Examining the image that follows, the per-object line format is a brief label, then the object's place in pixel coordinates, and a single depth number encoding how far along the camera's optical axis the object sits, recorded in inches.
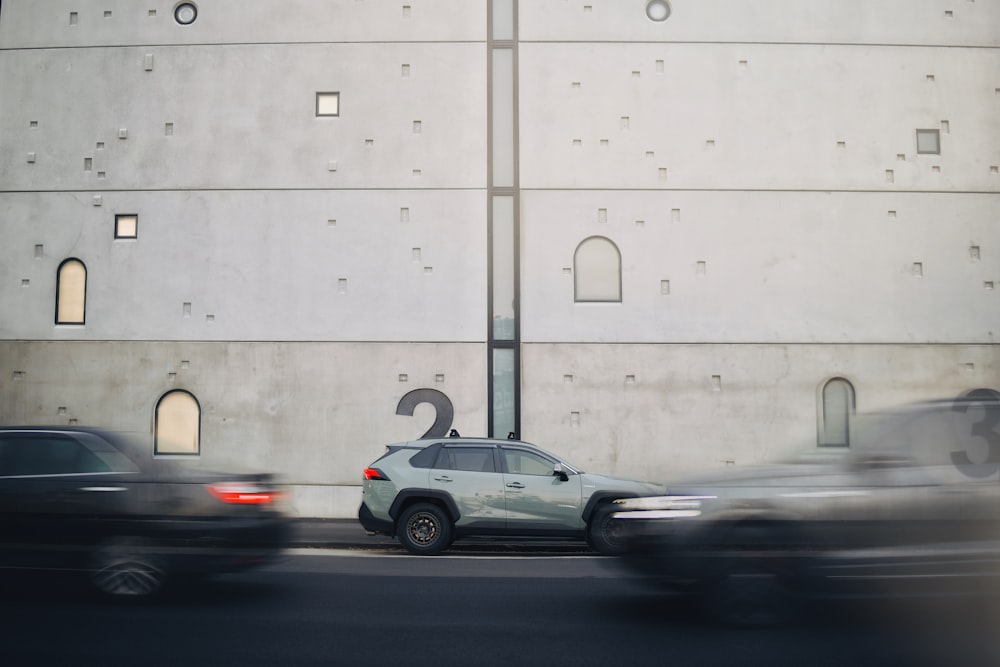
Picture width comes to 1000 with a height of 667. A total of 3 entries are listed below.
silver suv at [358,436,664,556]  494.3
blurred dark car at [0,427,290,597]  317.1
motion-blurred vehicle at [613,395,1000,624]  273.4
